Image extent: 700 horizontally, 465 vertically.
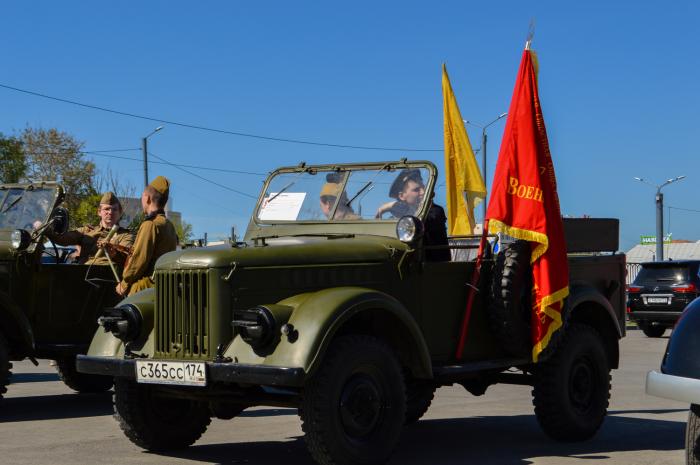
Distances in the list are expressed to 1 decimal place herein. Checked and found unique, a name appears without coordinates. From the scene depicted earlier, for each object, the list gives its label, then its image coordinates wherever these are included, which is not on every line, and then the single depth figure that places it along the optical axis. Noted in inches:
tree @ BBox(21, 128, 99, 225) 2288.4
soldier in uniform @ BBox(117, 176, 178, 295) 336.8
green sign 4558.6
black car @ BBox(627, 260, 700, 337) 888.3
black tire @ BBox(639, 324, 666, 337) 934.4
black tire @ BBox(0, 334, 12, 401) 372.5
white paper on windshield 330.6
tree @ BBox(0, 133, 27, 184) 2407.7
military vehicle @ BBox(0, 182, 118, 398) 384.8
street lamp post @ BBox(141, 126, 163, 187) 1692.9
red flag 315.6
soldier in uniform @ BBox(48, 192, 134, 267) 393.4
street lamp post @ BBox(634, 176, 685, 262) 1542.8
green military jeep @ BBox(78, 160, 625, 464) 252.2
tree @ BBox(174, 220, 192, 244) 2466.0
